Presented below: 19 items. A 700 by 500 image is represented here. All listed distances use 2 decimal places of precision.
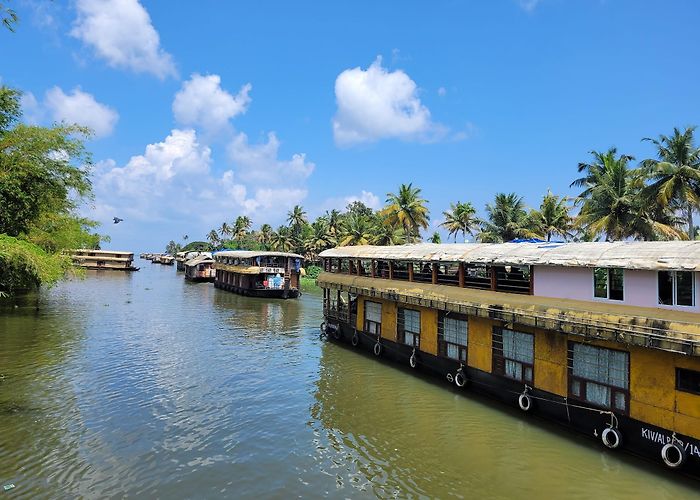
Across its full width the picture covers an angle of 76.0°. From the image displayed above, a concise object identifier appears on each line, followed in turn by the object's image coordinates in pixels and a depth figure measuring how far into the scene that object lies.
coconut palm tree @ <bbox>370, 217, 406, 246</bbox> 60.34
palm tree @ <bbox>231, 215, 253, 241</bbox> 131.25
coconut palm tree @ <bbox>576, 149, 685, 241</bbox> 29.06
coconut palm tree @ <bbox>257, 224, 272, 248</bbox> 121.78
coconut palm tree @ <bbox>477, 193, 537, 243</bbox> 43.97
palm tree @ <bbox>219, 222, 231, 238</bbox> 150.62
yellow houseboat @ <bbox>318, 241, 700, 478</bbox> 11.05
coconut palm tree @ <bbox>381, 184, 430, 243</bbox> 50.38
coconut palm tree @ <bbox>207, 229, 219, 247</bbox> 160.12
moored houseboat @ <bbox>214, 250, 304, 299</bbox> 50.75
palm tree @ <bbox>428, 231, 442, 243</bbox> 67.51
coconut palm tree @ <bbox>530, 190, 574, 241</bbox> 42.94
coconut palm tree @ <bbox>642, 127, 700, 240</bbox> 26.45
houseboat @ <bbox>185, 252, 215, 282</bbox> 77.12
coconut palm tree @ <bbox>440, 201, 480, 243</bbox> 51.97
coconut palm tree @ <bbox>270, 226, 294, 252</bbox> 89.94
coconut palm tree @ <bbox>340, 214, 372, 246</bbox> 64.38
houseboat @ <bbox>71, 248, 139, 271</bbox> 101.94
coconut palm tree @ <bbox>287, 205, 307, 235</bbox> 96.00
